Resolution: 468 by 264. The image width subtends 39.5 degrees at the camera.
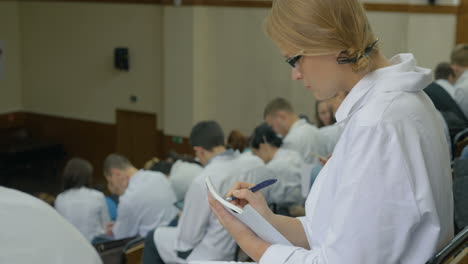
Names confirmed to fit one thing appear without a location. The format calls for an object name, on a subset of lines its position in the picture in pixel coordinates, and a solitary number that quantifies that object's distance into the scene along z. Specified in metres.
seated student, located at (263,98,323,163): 7.15
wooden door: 13.73
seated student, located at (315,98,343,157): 6.80
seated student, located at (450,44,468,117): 7.06
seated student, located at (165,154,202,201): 6.72
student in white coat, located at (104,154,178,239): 6.36
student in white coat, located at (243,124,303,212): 5.58
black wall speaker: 13.62
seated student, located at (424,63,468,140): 6.34
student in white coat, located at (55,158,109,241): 6.68
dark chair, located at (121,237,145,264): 5.49
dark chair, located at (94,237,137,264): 5.67
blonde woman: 1.55
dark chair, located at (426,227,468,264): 1.62
